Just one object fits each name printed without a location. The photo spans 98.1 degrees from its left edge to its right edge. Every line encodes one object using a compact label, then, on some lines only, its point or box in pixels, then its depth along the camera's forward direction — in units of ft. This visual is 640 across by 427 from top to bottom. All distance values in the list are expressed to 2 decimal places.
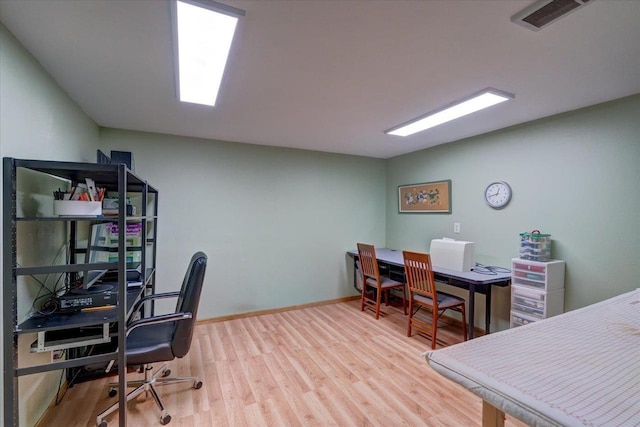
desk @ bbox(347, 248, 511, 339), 8.09
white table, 2.34
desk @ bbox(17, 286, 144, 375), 4.44
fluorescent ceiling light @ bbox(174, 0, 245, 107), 4.00
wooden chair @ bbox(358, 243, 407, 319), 11.35
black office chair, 5.68
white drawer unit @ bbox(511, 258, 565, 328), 7.67
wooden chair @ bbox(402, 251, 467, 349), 8.86
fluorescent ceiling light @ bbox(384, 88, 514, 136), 6.83
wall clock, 9.44
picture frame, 11.64
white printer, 9.25
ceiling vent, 3.81
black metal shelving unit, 4.30
